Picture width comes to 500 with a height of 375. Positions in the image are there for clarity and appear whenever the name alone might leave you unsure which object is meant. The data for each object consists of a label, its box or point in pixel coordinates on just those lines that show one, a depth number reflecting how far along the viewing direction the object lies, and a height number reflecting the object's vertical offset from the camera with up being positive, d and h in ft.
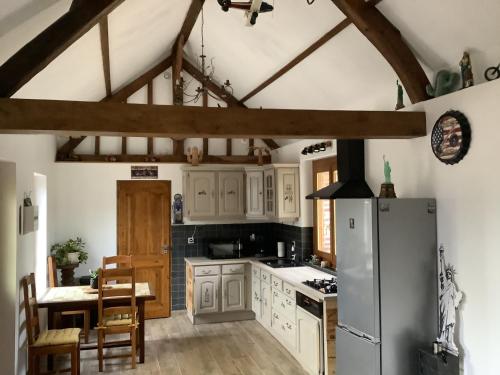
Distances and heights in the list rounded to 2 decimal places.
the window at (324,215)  17.86 -0.43
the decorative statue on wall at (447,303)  10.41 -2.42
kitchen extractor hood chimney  13.70 +1.12
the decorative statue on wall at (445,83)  10.84 +3.02
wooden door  22.44 -1.36
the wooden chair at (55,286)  17.51 -3.16
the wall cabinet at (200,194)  22.22 +0.62
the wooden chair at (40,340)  13.39 -4.14
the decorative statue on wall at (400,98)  12.43 +3.01
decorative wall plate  10.26 +1.61
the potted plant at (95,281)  16.48 -2.79
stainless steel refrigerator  10.66 -2.00
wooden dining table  15.17 -3.29
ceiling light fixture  21.56 +6.11
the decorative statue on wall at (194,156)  21.57 +2.53
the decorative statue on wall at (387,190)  11.53 +0.36
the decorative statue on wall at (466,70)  10.10 +3.08
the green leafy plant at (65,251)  19.46 -1.98
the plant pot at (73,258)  19.60 -2.26
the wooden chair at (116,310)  15.25 -3.65
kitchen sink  19.58 -2.66
